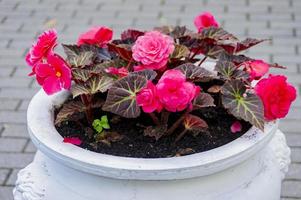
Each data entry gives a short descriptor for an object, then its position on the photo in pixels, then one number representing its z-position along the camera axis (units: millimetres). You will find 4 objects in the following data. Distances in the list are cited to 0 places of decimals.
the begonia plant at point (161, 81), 1331
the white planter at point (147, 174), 1270
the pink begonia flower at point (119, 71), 1418
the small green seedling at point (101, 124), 1414
